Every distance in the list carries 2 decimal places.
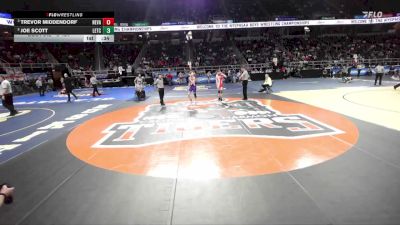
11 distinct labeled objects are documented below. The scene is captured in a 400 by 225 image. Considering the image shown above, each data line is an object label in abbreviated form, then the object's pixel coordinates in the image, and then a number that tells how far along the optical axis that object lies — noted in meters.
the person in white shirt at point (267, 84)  19.86
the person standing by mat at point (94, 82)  22.80
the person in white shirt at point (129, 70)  33.49
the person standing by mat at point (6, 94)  14.51
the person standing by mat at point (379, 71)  22.51
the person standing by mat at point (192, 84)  16.78
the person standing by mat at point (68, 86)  19.42
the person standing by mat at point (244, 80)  16.91
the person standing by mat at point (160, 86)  15.83
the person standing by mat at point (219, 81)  16.75
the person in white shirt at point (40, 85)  24.44
